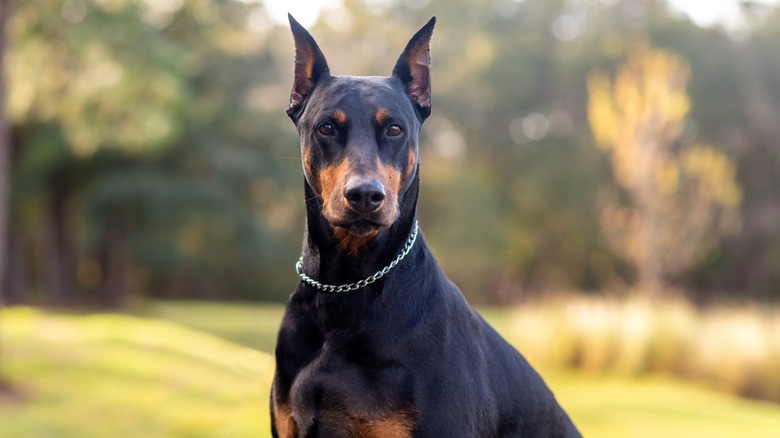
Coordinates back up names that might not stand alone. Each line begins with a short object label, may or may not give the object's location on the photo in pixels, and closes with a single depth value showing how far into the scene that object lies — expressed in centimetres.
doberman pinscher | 246
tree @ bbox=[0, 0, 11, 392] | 752
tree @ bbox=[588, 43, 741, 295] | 1383
